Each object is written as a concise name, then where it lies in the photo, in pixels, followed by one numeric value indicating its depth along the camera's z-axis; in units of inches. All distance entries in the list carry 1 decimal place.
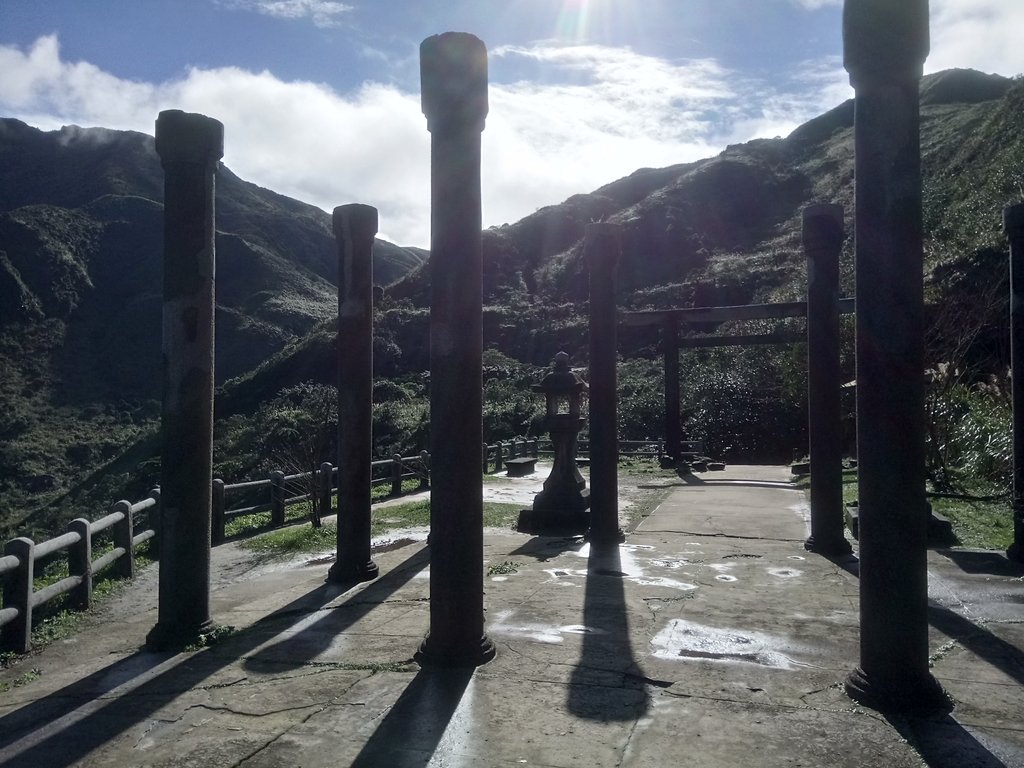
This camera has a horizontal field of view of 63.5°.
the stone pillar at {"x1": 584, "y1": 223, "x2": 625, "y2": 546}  349.7
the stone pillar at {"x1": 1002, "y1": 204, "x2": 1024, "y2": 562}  284.5
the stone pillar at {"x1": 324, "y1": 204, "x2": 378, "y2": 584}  287.0
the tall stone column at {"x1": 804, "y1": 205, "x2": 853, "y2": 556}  315.3
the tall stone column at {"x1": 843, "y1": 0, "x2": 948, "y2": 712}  152.6
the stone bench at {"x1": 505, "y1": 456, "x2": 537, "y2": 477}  759.1
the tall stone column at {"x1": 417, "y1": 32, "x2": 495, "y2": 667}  184.5
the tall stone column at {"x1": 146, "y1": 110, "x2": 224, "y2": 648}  215.8
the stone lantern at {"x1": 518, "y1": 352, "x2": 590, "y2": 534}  390.0
